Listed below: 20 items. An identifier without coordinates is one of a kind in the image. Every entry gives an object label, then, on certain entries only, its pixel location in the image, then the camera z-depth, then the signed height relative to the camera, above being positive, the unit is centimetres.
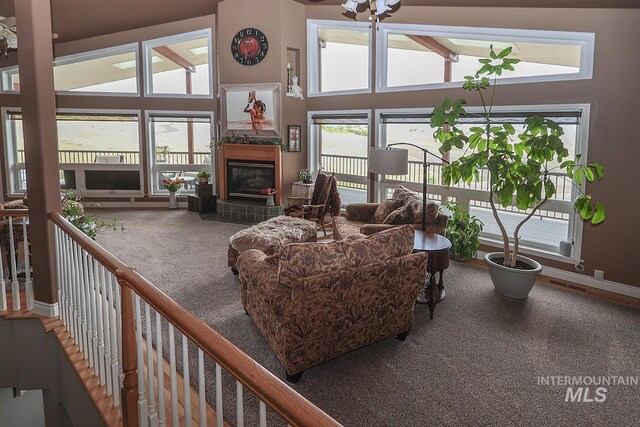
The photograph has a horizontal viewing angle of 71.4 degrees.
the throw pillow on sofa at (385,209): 580 -78
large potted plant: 423 -18
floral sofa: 518 -83
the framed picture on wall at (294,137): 788 +22
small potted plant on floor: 561 -106
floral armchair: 283 -96
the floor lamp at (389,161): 437 -11
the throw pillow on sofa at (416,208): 516 -68
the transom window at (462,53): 498 +124
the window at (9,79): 909 +142
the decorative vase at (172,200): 914 -104
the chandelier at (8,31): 472 +131
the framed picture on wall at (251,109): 761 +70
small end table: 392 -94
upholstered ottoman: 452 -92
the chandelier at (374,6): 460 +150
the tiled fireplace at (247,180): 780 -56
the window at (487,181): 502 -44
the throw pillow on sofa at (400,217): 533 -80
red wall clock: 761 +176
